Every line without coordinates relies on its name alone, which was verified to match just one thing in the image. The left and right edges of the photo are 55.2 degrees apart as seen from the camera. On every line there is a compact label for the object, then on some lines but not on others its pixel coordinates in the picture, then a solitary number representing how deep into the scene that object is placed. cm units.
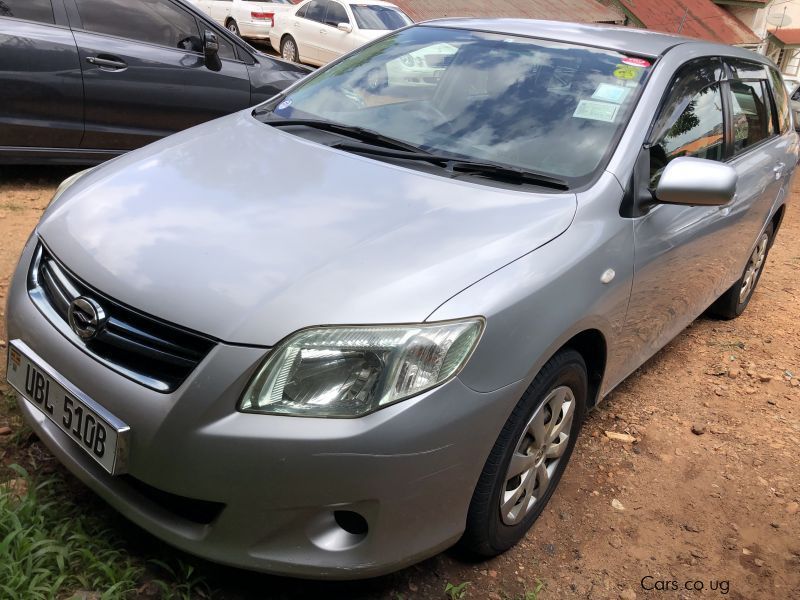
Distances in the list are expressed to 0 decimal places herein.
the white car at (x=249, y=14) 1628
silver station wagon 186
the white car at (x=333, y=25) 1303
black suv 486
